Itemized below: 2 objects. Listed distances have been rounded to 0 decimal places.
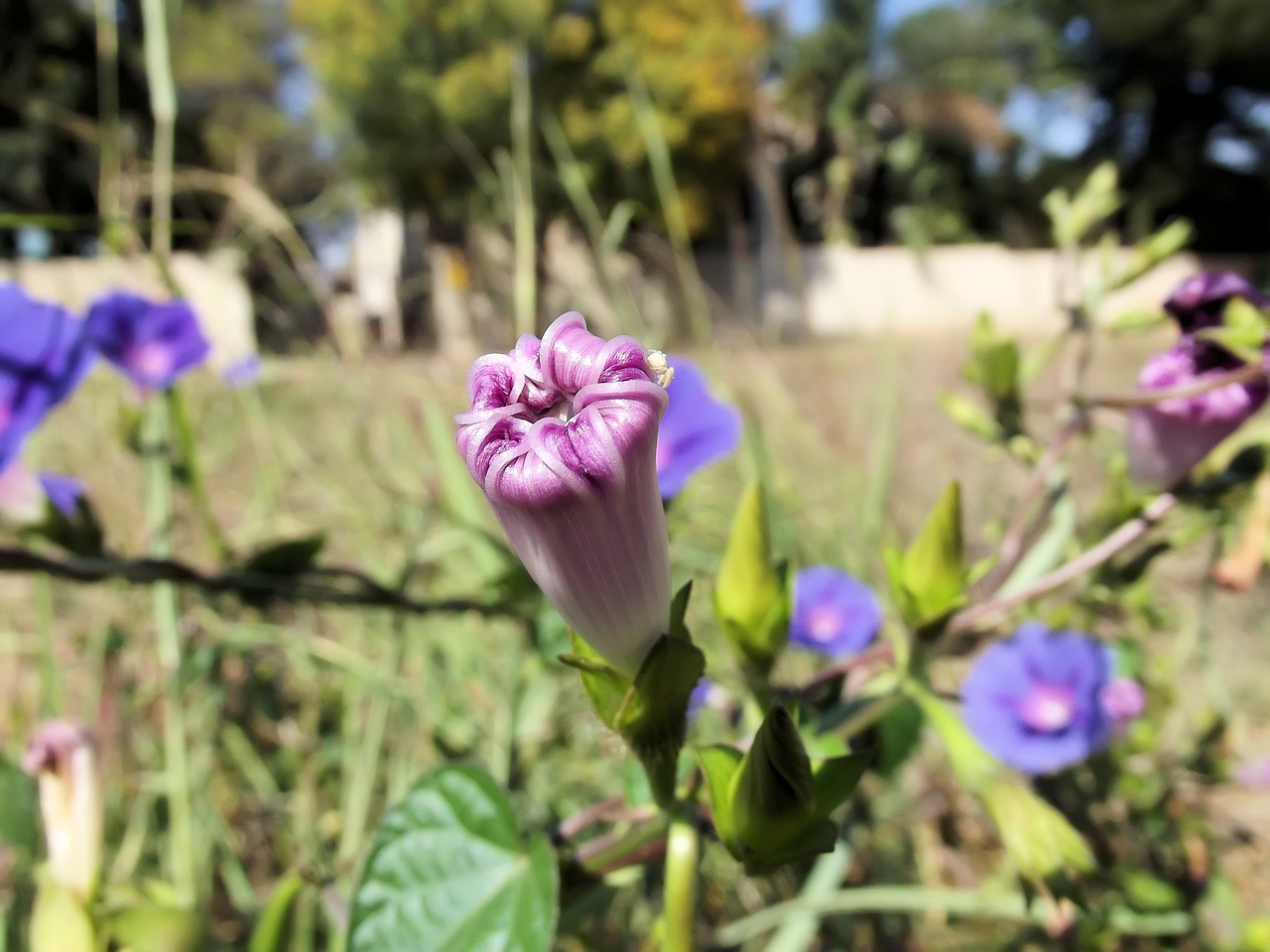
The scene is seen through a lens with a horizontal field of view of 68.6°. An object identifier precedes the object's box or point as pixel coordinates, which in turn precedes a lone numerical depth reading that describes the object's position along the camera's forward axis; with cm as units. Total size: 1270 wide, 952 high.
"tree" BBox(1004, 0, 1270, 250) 1072
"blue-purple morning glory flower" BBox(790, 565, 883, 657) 65
